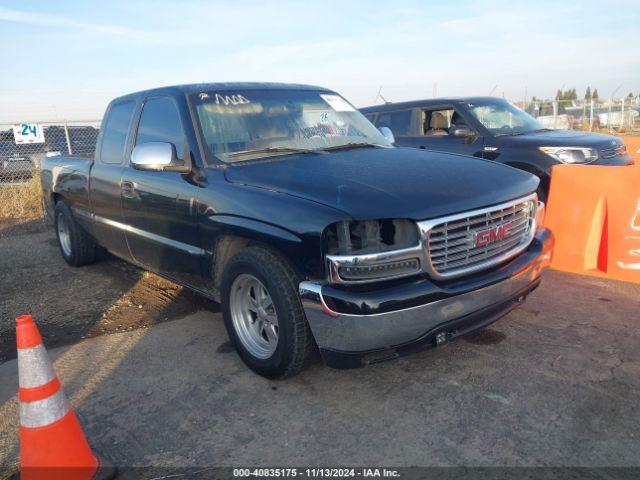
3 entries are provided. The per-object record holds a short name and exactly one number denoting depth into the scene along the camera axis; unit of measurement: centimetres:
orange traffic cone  237
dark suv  653
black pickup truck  267
